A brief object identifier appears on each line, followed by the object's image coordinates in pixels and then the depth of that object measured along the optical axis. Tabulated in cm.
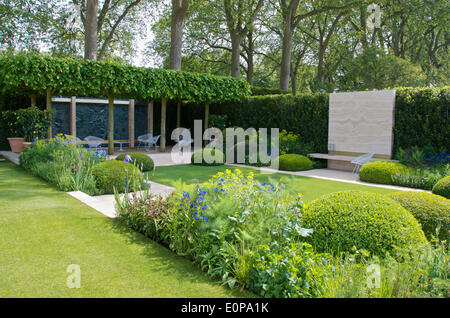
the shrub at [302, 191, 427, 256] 341
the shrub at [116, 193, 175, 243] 451
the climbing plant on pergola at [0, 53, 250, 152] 1130
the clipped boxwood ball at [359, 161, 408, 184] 926
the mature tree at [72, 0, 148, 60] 2218
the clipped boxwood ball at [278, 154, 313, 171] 1148
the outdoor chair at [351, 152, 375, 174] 1090
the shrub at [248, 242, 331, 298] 292
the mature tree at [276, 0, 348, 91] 1997
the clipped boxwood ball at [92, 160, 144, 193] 721
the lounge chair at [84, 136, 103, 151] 1460
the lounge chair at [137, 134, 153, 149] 1628
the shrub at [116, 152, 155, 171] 1006
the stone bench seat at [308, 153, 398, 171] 1166
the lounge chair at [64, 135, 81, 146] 1052
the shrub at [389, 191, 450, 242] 427
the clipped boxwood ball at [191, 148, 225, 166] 1225
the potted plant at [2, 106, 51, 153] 1241
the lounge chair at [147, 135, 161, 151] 1605
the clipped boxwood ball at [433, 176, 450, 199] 708
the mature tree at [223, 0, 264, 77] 1995
